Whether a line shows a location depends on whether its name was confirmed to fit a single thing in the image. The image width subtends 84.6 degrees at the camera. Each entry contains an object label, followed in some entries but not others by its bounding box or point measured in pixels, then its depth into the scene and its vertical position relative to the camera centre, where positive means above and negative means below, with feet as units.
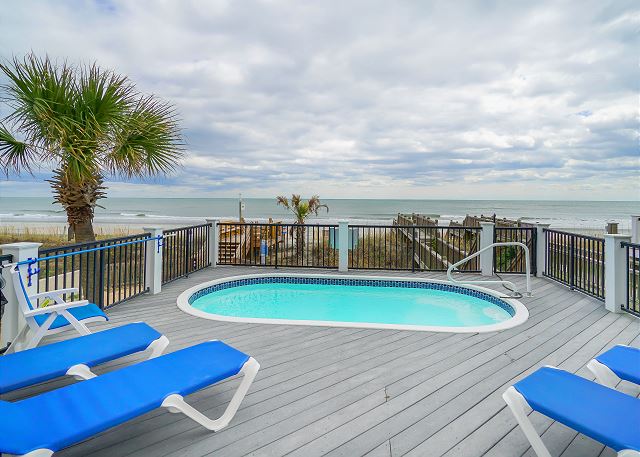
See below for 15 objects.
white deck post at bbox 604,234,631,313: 13.92 -1.57
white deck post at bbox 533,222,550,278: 20.62 -0.90
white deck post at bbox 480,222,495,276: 21.22 -0.95
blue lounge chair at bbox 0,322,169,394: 6.55 -2.63
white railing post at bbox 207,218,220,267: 23.61 -0.75
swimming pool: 16.58 -3.54
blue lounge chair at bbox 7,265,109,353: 8.79 -2.36
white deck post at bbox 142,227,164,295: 16.89 -1.45
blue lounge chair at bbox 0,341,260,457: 4.72 -2.69
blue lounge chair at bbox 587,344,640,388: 6.57 -2.53
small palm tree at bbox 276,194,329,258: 35.78 +2.87
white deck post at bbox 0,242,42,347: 10.15 -2.05
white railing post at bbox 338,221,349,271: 22.86 -0.65
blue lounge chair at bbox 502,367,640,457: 4.74 -2.62
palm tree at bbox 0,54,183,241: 15.10 +4.85
